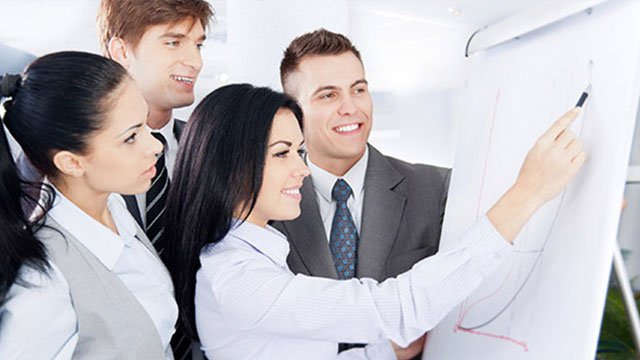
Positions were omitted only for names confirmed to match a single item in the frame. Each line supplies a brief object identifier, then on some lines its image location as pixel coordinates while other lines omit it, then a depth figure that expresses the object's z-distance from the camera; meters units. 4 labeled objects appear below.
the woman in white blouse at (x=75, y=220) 1.08
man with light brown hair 1.92
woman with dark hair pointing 1.13
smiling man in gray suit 1.73
